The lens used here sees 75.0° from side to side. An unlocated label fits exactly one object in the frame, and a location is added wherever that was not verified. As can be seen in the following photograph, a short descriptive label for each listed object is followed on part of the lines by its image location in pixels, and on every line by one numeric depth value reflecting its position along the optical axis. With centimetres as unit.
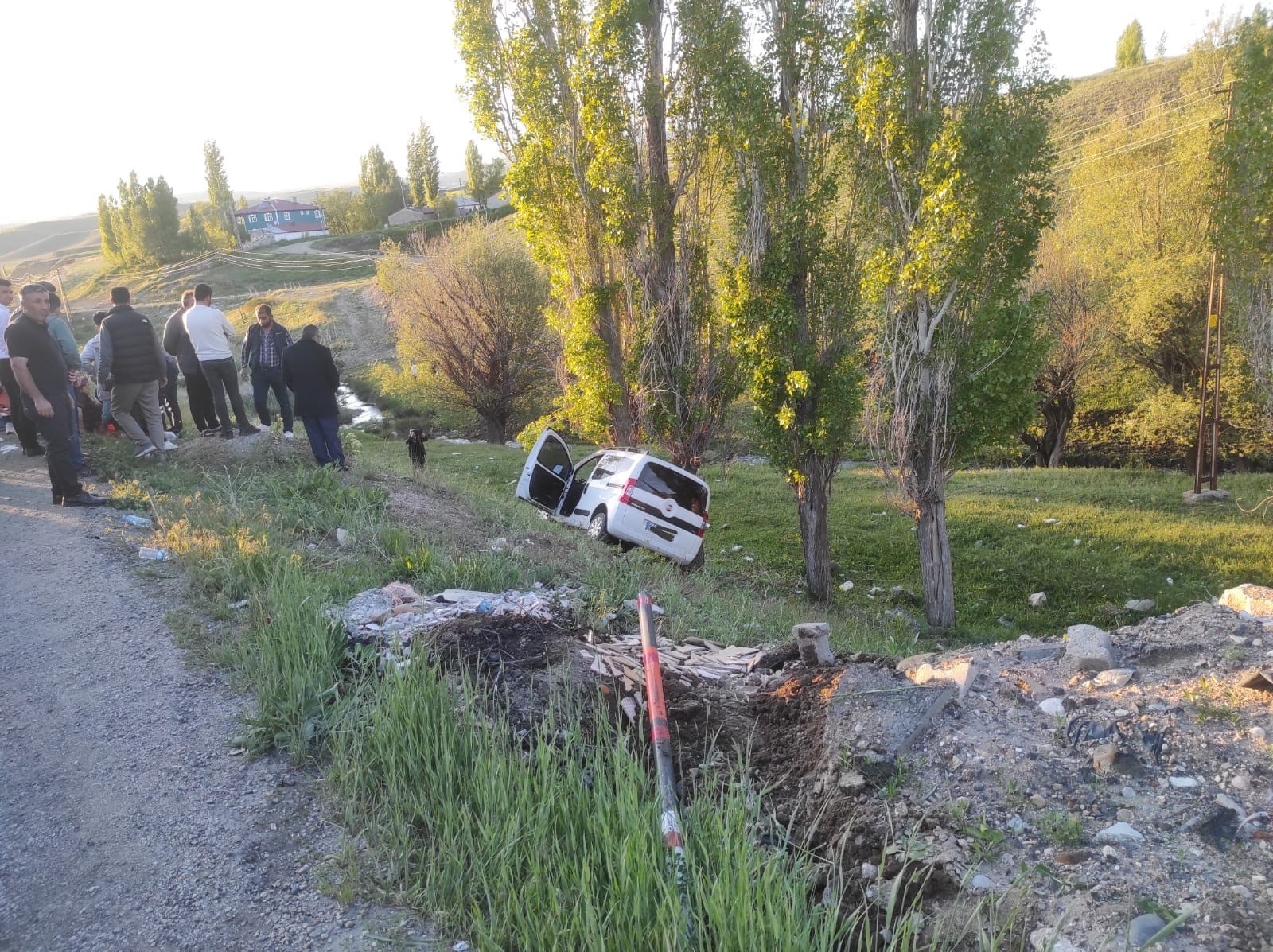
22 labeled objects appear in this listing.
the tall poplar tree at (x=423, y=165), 10206
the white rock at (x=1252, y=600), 585
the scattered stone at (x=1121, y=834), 364
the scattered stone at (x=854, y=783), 420
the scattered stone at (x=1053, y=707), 467
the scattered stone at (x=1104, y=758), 412
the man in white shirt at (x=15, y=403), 1053
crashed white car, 1268
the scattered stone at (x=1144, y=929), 310
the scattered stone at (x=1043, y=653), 574
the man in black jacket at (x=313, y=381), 1068
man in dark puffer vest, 1023
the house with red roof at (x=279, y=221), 12212
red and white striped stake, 338
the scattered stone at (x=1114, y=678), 495
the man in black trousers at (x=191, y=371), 1174
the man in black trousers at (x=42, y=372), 866
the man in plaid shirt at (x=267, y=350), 1204
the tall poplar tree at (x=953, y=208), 1100
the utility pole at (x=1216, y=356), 1781
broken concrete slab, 437
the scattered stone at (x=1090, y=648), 522
